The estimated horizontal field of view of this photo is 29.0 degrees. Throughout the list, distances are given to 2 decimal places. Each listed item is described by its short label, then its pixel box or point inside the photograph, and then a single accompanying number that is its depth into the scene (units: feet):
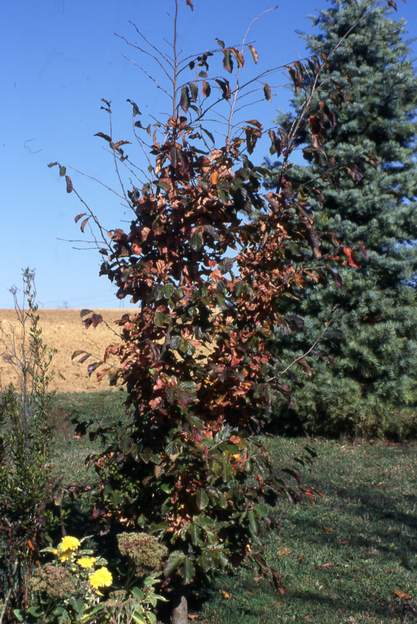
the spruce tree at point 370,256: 34.91
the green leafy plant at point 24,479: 12.57
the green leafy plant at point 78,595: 11.23
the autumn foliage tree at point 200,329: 12.79
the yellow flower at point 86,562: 11.64
